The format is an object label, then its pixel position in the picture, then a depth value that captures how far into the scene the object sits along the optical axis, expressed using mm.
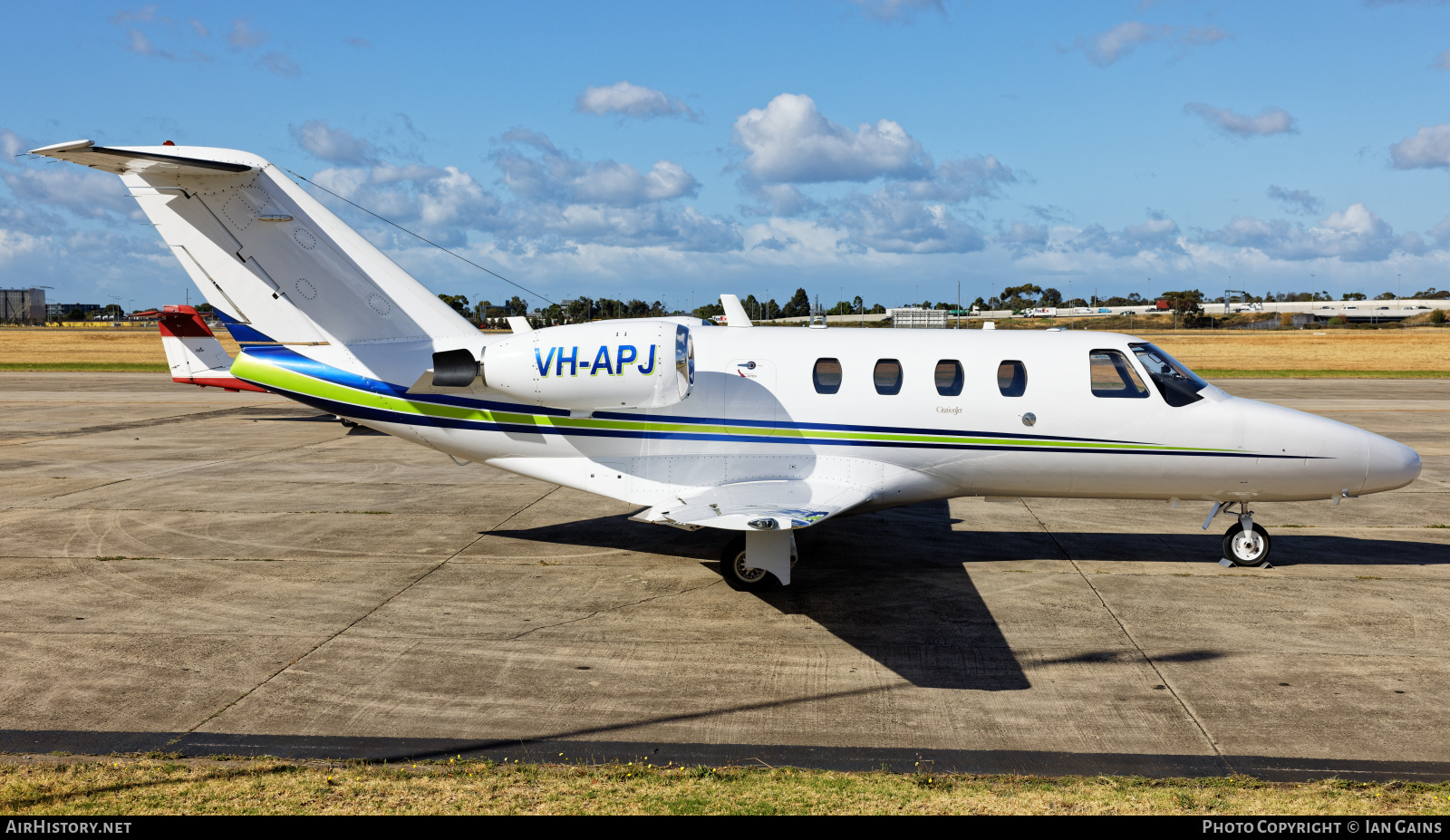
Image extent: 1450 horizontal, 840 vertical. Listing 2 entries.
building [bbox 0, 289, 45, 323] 173000
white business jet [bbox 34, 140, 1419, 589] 10430
